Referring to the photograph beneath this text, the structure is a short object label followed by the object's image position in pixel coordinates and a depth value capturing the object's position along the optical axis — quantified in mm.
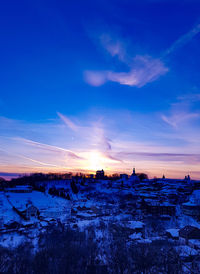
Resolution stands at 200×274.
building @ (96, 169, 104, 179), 169250
